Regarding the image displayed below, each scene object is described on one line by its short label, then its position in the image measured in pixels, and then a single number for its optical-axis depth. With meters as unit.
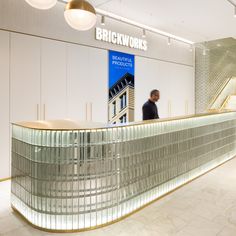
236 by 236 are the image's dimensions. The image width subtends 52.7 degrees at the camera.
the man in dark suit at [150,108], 4.43
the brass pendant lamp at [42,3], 2.35
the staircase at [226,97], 8.99
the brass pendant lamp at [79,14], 2.58
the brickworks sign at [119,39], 5.49
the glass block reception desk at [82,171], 2.43
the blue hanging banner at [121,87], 5.86
